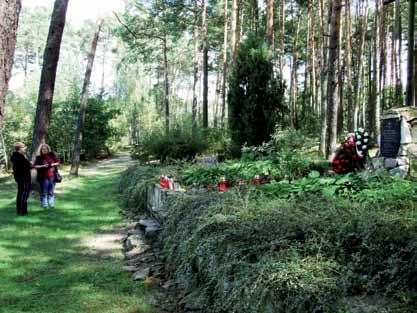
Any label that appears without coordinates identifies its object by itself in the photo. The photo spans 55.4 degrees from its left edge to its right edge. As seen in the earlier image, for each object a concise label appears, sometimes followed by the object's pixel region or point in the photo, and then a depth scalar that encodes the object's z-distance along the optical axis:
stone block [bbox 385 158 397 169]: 7.67
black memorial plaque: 7.83
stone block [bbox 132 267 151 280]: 4.54
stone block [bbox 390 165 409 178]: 7.09
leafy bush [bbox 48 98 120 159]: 20.56
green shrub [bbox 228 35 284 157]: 10.05
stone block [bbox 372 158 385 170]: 7.47
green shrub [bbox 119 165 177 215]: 8.08
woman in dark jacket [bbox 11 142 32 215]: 7.52
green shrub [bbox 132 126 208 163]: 10.68
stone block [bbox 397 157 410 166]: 7.57
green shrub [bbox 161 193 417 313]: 2.38
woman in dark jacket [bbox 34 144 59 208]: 8.20
